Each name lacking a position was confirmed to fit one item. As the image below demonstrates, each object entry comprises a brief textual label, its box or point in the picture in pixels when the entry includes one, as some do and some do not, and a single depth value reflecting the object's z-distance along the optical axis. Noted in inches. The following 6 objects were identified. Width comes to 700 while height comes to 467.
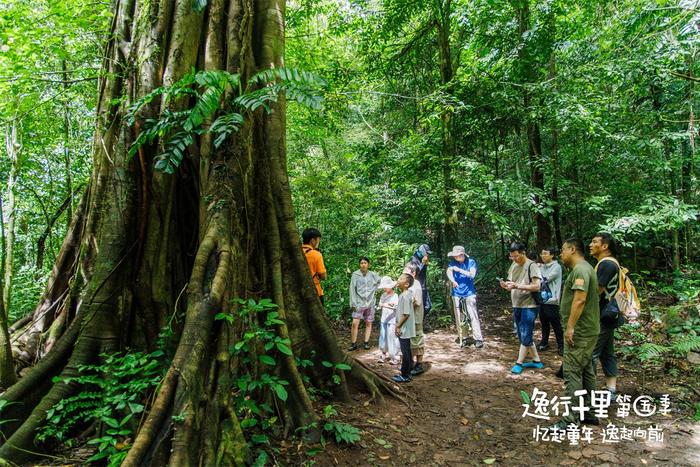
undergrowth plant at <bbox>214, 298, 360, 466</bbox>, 120.9
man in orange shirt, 242.2
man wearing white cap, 288.0
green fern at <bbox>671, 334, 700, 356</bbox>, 206.5
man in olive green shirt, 166.6
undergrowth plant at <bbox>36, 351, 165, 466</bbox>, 108.2
